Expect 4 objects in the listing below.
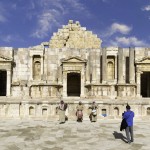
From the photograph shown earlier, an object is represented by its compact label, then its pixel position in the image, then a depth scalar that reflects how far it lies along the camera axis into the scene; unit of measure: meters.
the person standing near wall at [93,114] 10.21
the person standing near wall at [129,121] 6.79
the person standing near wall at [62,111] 9.95
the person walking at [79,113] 10.20
